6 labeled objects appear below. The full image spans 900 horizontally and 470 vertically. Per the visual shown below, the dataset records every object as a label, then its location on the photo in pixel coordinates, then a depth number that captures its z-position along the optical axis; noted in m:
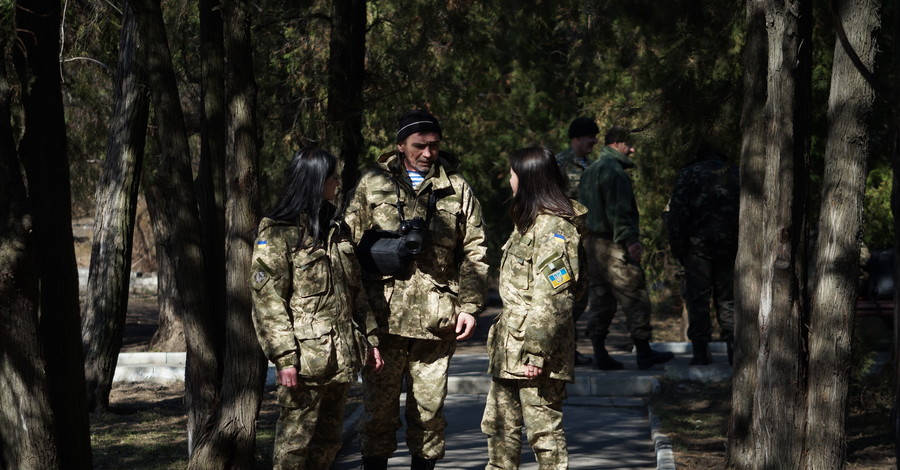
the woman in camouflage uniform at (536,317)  11.16
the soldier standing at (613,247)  20.16
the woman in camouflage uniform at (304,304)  10.62
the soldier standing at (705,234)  19.36
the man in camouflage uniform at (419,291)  11.80
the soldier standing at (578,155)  21.12
